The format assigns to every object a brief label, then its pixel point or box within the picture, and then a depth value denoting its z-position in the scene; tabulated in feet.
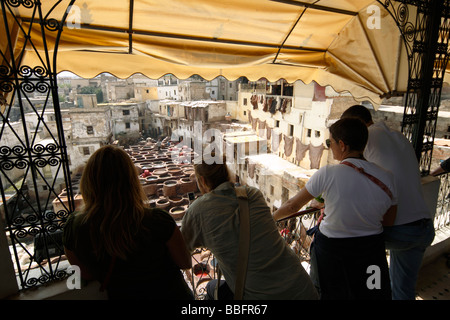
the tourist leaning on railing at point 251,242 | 5.77
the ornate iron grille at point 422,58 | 11.62
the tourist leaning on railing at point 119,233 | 5.33
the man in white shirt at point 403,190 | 7.93
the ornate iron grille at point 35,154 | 6.55
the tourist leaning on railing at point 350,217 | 6.48
